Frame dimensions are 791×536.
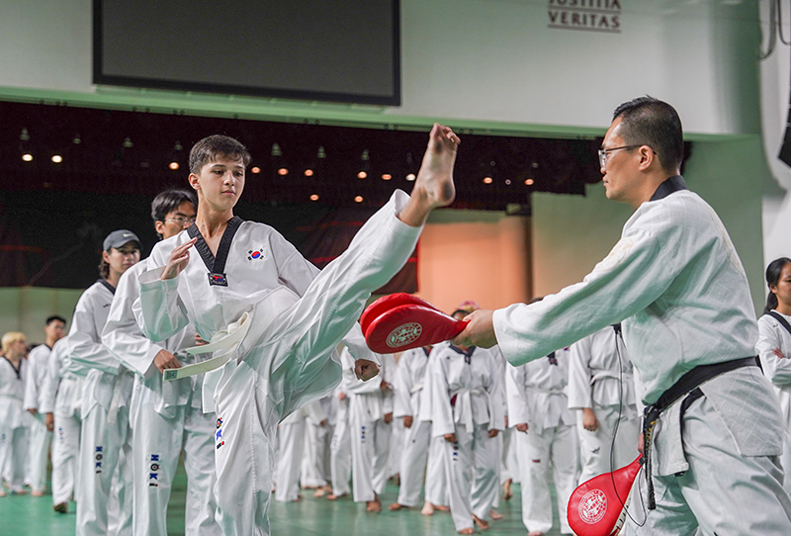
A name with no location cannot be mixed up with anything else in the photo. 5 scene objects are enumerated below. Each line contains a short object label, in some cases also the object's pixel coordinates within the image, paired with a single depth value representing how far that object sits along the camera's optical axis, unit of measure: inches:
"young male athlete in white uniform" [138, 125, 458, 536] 97.4
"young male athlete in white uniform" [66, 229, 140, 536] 170.2
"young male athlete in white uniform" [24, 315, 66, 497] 345.1
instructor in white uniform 75.1
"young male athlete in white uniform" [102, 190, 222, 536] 141.2
